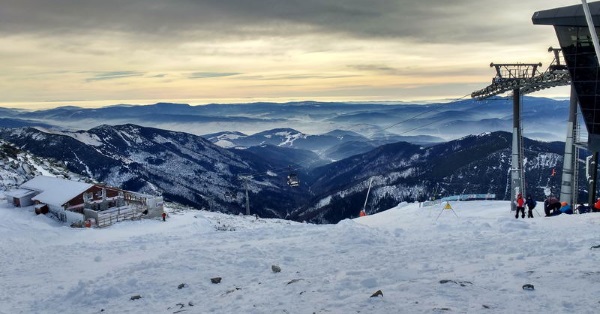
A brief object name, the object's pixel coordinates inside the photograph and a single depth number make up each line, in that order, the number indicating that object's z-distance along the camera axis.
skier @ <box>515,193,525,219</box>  28.01
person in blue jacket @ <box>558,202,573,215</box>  26.86
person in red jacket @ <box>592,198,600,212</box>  26.17
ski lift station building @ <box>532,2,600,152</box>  32.28
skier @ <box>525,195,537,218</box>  27.52
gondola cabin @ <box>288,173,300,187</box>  85.06
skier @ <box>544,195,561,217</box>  26.88
